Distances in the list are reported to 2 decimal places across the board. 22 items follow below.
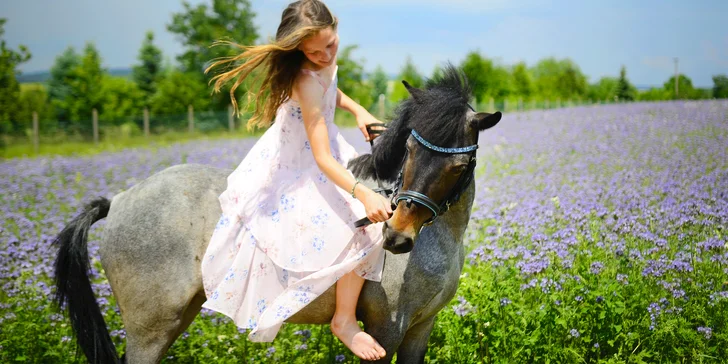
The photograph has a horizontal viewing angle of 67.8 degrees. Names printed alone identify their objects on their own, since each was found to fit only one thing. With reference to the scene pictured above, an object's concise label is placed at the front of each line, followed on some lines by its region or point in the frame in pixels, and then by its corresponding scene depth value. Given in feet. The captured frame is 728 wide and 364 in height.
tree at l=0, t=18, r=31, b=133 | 60.42
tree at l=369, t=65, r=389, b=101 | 153.60
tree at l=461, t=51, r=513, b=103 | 109.09
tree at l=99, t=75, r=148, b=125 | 109.40
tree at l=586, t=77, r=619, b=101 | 134.41
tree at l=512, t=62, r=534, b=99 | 136.30
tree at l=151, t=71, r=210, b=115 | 103.04
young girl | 8.84
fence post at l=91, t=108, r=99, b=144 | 69.41
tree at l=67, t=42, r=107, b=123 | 107.76
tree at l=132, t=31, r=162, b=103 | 130.52
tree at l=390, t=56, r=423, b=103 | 132.46
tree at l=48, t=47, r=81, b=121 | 127.03
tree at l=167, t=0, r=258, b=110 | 118.42
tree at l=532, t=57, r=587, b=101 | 141.58
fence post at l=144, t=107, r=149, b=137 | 73.77
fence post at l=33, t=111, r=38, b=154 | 59.26
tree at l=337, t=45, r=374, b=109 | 101.36
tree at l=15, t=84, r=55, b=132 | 85.40
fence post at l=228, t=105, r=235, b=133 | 78.19
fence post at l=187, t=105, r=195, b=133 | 75.59
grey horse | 8.13
